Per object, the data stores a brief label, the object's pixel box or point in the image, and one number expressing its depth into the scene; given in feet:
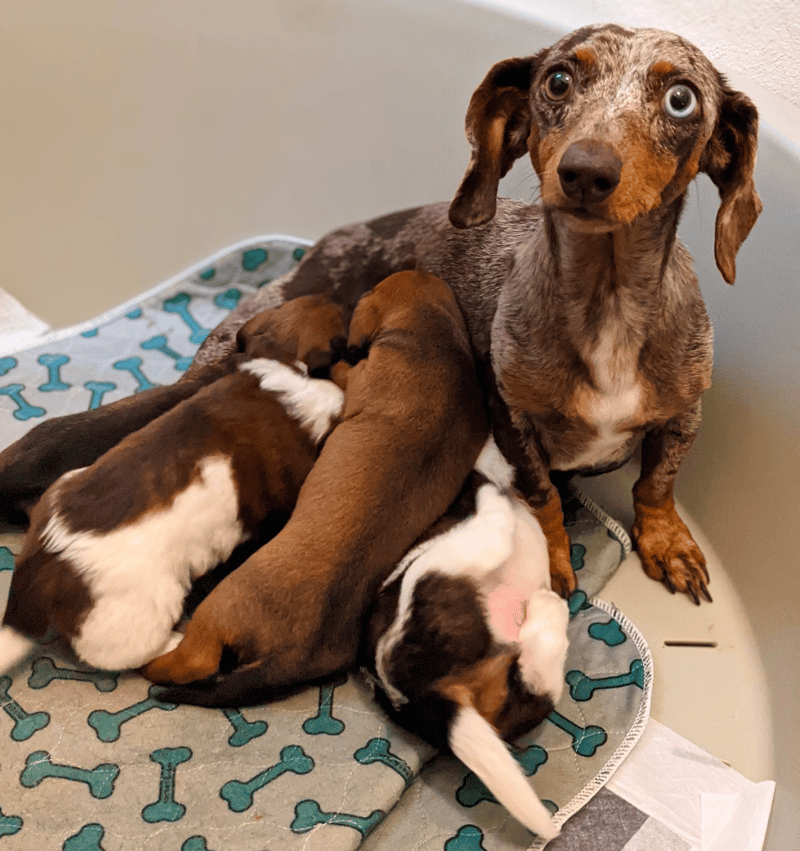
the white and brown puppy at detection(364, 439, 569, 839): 1.20
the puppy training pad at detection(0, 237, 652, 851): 1.22
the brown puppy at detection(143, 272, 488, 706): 1.25
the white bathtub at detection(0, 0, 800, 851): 2.06
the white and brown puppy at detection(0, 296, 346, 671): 1.25
